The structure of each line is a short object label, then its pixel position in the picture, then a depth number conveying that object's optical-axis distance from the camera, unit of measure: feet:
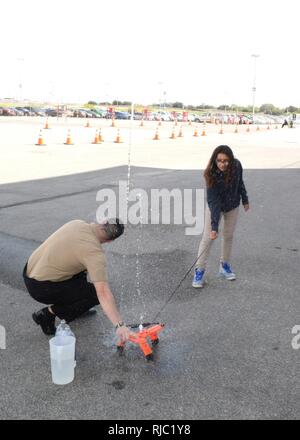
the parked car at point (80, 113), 207.51
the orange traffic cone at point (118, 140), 78.98
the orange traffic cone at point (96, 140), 75.65
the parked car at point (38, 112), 199.52
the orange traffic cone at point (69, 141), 71.36
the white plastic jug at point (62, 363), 11.58
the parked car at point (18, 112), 190.43
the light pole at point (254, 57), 279.73
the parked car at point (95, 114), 212.23
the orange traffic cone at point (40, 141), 67.92
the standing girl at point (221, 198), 16.81
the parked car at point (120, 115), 209.97
